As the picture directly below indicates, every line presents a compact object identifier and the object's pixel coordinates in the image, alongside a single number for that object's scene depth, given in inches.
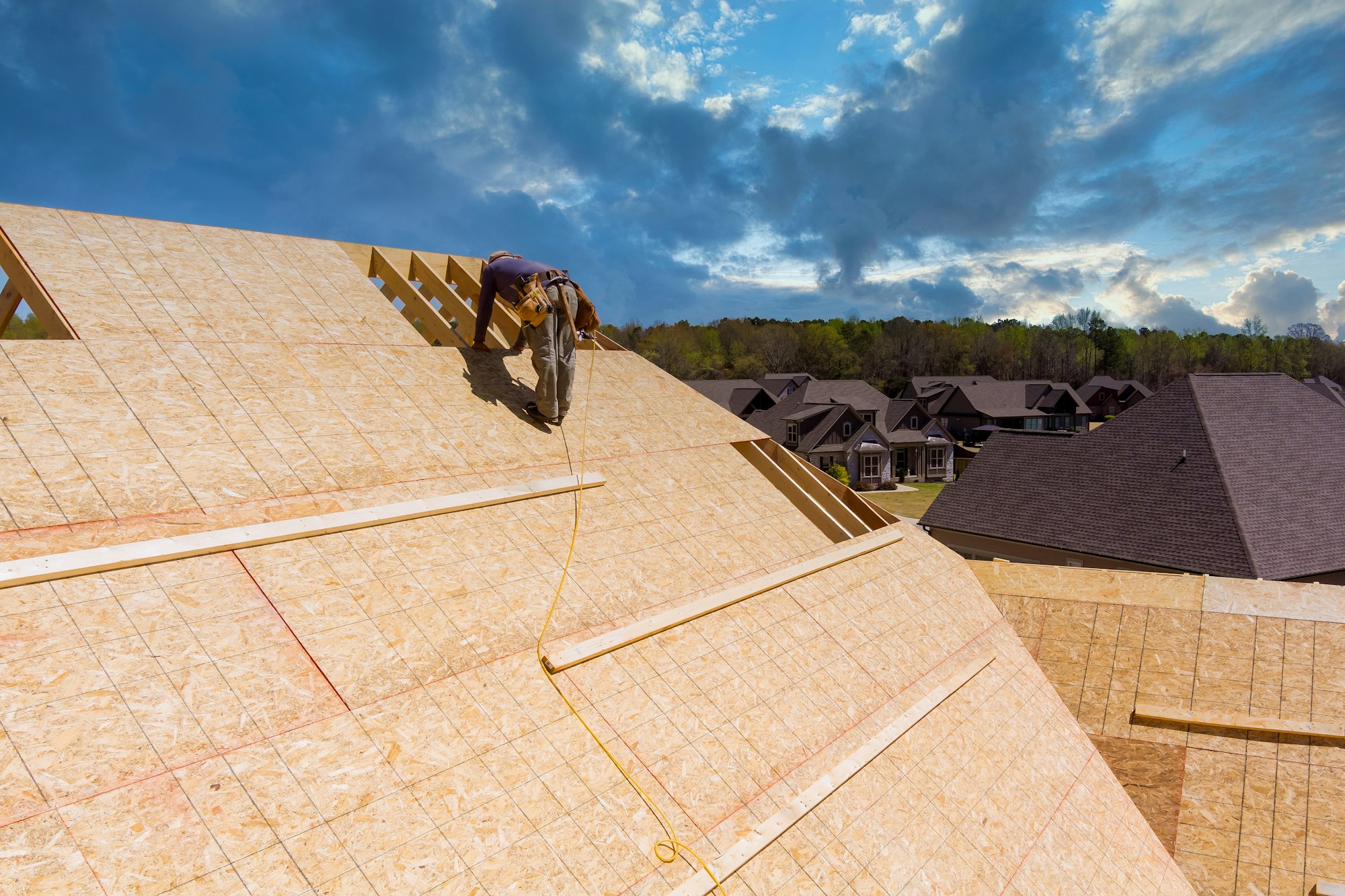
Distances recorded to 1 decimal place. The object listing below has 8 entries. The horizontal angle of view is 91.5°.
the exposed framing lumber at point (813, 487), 317.7
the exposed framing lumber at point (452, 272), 331.0
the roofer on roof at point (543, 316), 271.6
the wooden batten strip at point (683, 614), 169.3
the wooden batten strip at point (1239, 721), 267.7
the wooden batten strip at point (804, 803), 138.3
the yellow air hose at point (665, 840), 137.5
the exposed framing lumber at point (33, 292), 203.8
